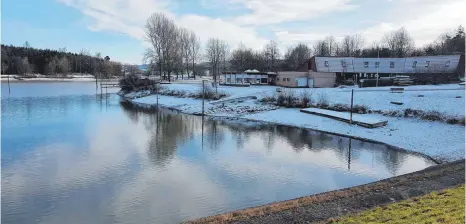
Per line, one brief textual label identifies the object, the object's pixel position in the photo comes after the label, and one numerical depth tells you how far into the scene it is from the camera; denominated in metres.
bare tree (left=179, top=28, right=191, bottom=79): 82.44
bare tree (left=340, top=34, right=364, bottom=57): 91.04
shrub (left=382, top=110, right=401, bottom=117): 29.42
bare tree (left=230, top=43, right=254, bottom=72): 83.94
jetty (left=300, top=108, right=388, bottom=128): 26.31
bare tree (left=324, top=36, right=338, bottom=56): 94.47
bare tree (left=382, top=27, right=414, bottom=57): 81.94
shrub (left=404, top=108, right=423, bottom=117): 28.46
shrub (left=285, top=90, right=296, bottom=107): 36.59
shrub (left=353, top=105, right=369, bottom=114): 31.65
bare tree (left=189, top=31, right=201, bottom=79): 87.56
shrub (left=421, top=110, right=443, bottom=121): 26.73
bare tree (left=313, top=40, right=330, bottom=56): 90.84
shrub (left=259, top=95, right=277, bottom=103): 39.16
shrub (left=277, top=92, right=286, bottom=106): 37.35
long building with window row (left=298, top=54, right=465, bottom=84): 49.94
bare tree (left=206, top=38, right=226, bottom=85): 89.50
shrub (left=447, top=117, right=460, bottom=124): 25.34
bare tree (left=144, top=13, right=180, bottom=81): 69.81
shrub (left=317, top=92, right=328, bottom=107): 35.12
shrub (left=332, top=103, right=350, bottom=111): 32.95
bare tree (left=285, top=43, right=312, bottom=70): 86.62
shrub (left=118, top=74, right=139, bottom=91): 62.34
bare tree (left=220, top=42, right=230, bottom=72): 93.72
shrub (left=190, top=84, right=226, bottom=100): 44.94
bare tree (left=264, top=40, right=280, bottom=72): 88.81
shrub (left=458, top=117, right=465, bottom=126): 24.94
